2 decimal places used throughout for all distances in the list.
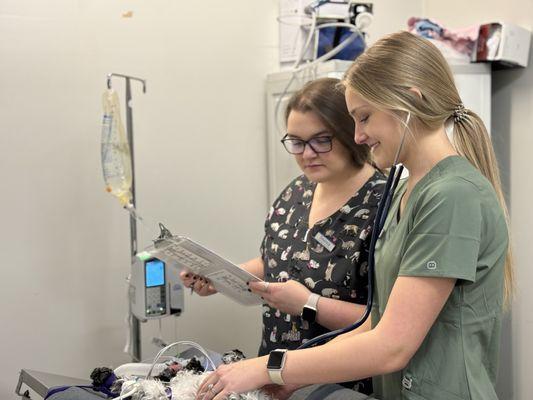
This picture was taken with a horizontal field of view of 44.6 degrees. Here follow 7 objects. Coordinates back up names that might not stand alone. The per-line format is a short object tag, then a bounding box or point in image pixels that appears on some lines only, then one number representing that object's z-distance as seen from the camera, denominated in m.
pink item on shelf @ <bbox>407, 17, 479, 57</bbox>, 2.60
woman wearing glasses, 1.64
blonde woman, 1.18
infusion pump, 2.17
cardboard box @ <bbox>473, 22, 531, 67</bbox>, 2.50
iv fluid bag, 2.18
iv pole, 2.30
